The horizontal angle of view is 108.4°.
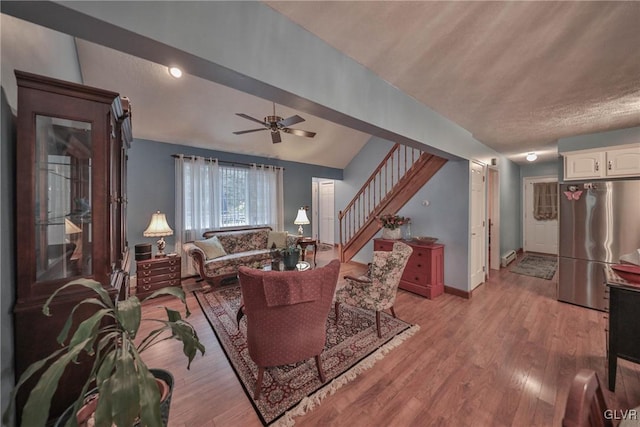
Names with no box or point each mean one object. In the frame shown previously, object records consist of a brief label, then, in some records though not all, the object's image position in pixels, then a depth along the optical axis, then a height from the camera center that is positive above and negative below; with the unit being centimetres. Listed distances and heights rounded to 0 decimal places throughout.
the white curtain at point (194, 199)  420 +26
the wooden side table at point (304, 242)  489 -66
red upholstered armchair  150 -68
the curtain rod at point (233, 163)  450 +104
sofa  373 -68
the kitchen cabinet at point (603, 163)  281 +63
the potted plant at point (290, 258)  276 -55
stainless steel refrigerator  280 -27
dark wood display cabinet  108 +4
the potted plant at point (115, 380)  78 -60
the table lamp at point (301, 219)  527 -15
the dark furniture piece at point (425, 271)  339 -89
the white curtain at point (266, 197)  515 +36
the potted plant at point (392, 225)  384 -22
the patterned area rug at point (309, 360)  161 -131
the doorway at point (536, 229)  570 -45
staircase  382 +40
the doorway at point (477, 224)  354 -20
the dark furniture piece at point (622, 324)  166 -83
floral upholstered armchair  240 -78
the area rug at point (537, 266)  446 -117
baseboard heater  497 -104
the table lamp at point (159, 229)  346 -25
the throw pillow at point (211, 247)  389 -60
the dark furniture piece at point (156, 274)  334 -92
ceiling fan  297 +117
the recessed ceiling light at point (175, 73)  291 +179
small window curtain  563 +27
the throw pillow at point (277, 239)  477 -56
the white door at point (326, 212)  784 +1
